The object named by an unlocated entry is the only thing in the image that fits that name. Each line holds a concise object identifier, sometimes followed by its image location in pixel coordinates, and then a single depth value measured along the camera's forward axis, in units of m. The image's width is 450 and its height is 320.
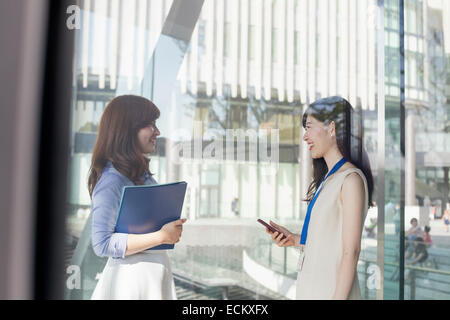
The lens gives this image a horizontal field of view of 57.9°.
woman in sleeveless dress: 2.04
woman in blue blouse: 2.07
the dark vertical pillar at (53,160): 2.21
